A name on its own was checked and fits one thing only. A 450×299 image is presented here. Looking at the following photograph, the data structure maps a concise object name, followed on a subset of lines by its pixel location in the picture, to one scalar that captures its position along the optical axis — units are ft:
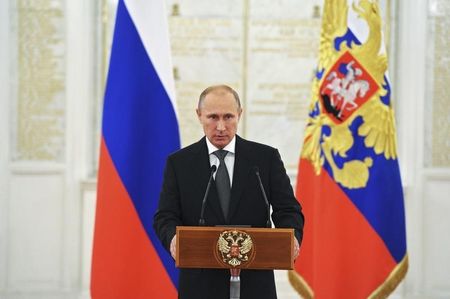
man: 30.24
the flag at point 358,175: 36.19
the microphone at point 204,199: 29.68
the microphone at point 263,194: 29.77
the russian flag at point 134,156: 34.65
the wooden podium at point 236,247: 29.30
